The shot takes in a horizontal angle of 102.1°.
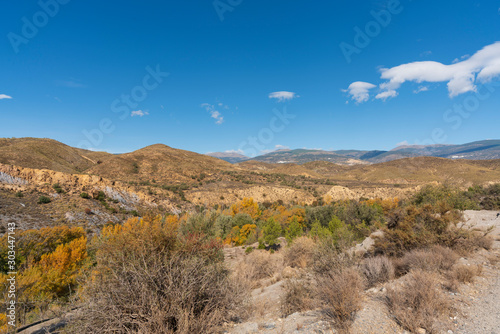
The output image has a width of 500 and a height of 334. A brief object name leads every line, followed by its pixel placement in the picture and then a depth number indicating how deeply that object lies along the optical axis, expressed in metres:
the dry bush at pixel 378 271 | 6.36
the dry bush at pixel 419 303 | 3.99
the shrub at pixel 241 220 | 28.67
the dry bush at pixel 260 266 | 11.41
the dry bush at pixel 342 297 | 4.52
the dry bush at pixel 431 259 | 6.02
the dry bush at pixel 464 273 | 5.36
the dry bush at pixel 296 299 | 6.03
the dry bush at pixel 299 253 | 12.38
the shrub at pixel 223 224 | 26.37
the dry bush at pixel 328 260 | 6.89
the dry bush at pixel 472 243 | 7.34
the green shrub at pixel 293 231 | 19.32
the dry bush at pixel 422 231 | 7.72
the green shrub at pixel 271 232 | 20.10
